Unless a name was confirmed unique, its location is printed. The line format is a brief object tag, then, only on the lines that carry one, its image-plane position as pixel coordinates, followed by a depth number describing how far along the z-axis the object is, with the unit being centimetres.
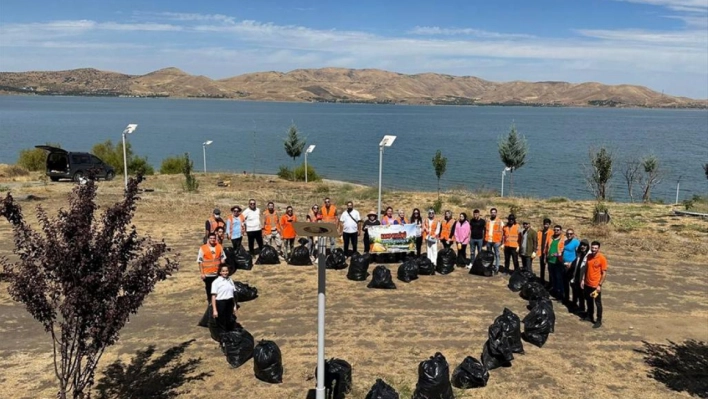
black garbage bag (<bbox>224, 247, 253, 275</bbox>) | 1343
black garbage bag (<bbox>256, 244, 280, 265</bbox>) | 1402
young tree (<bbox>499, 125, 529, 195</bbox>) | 3481
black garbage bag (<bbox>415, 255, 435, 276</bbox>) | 1348
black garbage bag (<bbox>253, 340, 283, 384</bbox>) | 779
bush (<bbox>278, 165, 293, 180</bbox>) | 3865
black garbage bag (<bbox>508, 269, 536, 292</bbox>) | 1232
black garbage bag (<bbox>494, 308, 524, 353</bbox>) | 867
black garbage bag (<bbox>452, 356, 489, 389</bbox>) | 772
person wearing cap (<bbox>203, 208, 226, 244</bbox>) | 1259
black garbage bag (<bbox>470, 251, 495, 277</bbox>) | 1335
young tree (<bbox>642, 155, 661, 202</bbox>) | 3484
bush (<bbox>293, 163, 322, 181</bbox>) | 3812
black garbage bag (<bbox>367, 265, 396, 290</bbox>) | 1229
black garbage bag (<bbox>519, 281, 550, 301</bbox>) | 1150
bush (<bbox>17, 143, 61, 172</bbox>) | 3897
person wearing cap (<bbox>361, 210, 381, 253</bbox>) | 1458
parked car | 2909
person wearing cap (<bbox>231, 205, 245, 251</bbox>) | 1350
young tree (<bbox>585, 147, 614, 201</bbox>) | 2862
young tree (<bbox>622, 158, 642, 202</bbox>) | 3781
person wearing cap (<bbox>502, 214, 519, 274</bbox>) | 1315
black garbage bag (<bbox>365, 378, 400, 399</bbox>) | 667
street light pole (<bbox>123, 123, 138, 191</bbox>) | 2125
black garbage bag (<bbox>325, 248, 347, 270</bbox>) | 1378
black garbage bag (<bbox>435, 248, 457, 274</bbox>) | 1362
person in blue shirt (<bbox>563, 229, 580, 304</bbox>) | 1130
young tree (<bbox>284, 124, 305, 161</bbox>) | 4153
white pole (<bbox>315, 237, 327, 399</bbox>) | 610
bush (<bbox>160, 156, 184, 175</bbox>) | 4050
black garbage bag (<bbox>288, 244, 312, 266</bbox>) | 1409
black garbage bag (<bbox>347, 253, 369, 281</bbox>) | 1286
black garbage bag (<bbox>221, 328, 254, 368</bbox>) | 835
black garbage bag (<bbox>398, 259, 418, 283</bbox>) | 1298
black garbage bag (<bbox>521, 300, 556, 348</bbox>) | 932
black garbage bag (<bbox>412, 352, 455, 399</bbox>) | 709
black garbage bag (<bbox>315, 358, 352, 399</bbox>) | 731
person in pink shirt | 1394
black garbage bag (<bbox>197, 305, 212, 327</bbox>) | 981
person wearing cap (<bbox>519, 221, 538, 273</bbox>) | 1272
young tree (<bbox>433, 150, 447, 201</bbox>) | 2939
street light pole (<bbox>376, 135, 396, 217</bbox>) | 1572
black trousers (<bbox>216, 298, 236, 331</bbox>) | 899
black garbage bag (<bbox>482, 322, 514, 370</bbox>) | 836
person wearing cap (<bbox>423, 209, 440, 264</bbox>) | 1376
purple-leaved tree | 533
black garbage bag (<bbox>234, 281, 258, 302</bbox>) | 1120
